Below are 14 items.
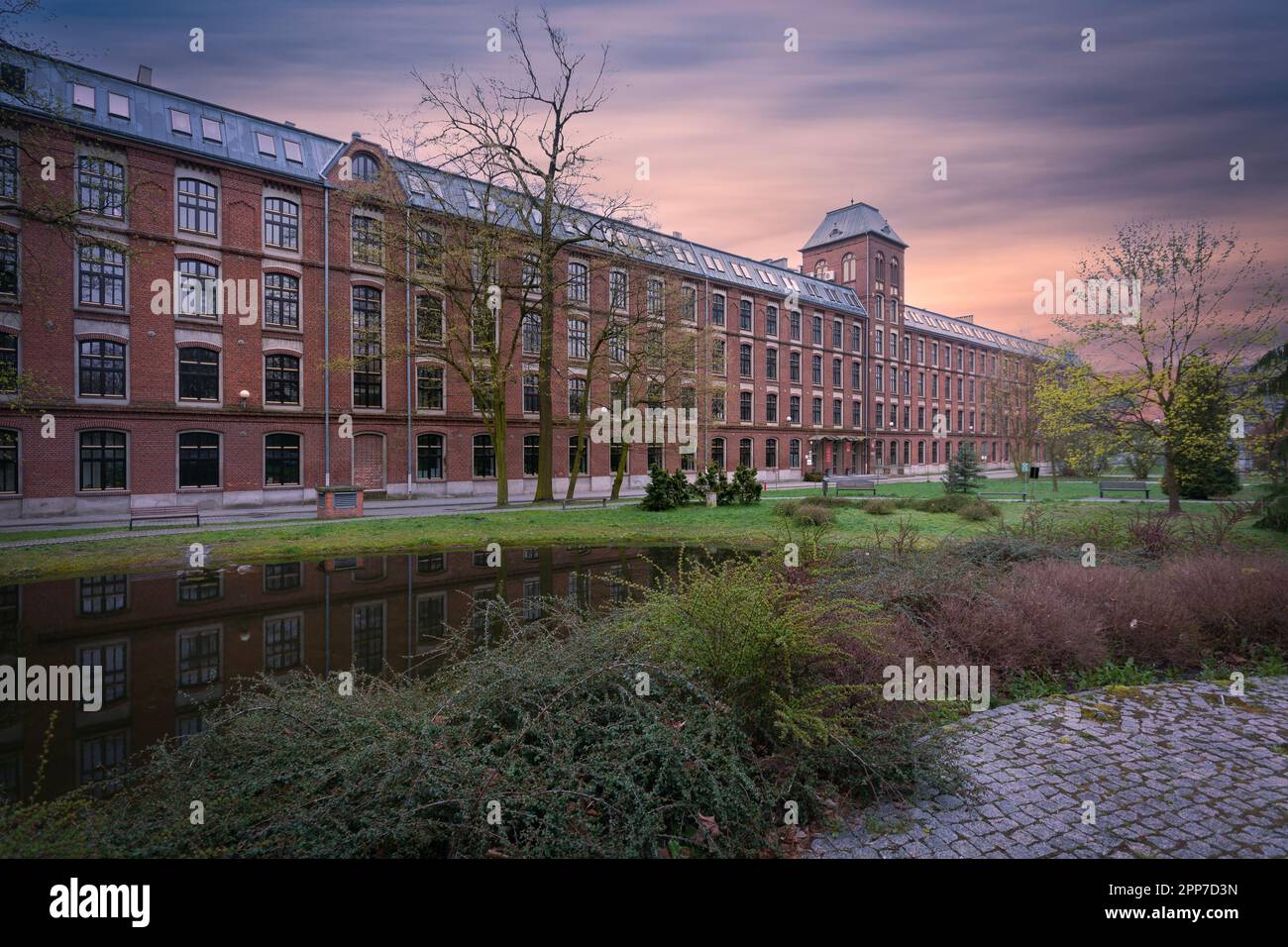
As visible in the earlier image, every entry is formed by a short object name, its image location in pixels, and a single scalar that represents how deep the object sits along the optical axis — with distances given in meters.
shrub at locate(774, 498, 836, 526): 17.69
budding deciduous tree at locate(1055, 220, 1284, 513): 16.64
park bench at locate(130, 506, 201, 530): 17.59
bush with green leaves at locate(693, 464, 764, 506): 24.39
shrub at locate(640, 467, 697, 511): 22.55
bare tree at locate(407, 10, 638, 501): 22.97
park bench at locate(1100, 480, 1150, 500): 24.77
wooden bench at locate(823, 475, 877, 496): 27.09
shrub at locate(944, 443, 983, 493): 26.83
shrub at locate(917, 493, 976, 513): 20.41
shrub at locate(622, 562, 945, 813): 3.67
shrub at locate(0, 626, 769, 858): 2.90
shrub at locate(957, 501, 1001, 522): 18.84
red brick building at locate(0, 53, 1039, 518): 21.03
